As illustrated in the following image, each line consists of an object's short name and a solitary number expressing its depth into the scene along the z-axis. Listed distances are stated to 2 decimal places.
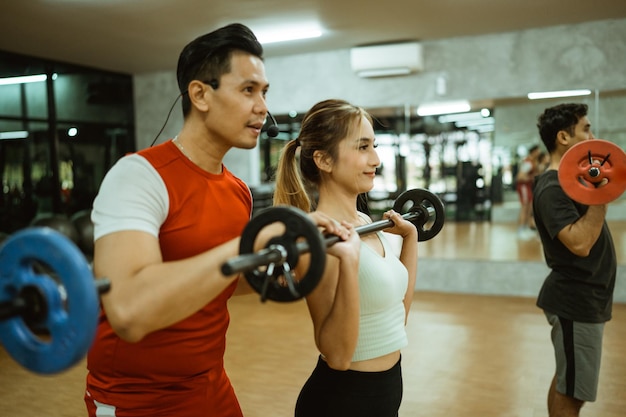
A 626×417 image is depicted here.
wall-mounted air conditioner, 5.16
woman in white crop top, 1.19
